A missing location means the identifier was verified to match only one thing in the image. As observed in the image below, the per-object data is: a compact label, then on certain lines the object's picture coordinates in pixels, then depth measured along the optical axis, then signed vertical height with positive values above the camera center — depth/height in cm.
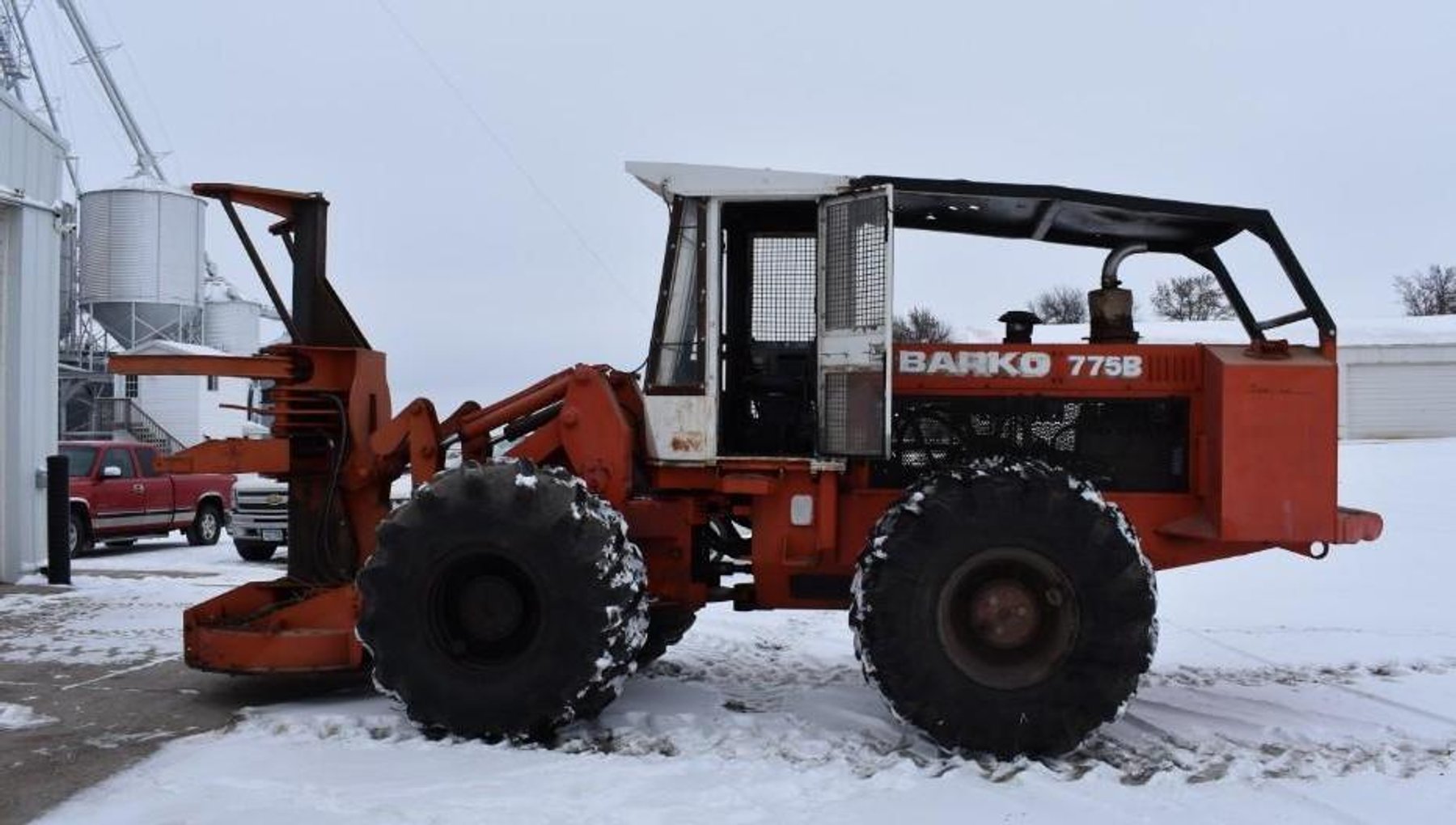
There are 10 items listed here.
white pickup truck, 1620 -157
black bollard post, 1162 -119
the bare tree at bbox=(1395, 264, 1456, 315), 5703 +596
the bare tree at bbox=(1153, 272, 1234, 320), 4325 +437
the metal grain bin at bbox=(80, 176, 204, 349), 3891 +481
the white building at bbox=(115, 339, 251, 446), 3950 +24
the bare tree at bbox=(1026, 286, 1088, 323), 3891 +366
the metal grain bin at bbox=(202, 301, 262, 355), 4241 +291
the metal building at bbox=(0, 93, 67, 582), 1167 +72
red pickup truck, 1684 -142
